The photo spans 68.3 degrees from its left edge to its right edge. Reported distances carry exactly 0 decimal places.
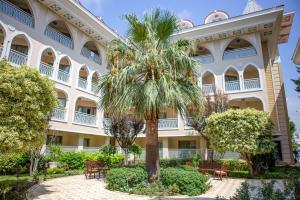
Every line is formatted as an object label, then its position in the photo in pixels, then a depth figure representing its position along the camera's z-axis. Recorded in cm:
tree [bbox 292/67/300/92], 1116
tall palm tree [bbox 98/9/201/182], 1014
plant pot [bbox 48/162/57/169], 1601
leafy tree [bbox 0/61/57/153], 754
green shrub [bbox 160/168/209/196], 942
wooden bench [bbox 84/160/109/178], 1441
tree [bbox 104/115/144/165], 1822
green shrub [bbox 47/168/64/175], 1509
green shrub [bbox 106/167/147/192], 988
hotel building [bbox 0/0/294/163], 1834
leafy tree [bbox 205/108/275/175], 1395
